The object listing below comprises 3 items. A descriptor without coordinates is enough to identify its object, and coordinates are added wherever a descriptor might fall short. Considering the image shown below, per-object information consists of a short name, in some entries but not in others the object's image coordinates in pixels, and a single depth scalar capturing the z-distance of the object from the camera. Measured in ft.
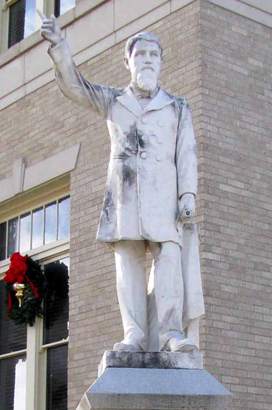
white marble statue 20.90
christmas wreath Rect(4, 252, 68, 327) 41.16
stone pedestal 18.78
